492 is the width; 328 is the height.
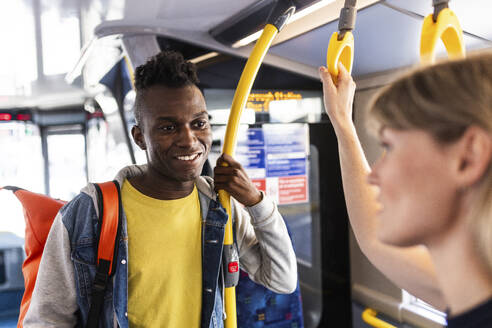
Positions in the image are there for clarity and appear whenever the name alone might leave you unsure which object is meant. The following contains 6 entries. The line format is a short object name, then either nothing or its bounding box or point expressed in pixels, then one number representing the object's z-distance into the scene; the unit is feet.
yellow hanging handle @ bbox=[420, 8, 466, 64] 2.84
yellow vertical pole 4.02
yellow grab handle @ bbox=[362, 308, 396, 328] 9.12
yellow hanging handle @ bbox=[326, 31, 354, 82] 3.35
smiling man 4.12
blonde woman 1.94
